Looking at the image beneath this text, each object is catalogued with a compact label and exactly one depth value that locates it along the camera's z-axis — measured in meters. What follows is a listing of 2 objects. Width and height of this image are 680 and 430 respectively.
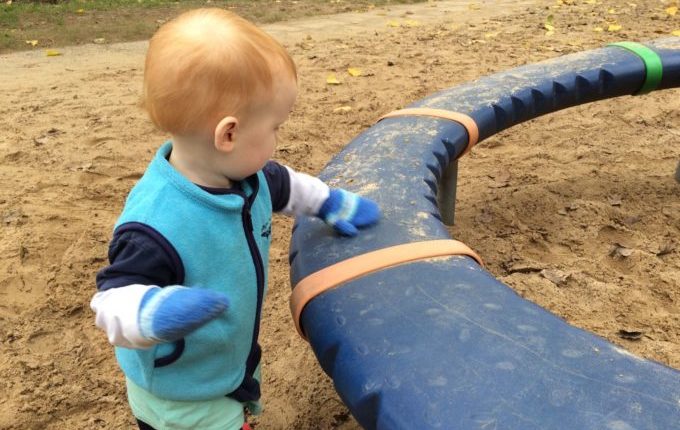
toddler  0.96
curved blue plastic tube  0.98
